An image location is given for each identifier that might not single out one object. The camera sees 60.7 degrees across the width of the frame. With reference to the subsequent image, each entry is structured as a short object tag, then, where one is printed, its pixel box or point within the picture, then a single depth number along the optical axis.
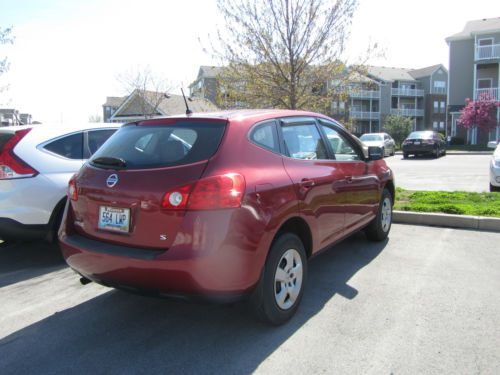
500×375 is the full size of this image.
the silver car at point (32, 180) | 4.57
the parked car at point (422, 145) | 22.25
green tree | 41.53
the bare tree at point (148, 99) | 38.34
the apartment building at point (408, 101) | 58.19
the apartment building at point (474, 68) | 34.47
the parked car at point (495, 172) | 8.83
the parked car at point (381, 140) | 23.36
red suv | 2.78
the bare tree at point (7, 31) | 13.33
